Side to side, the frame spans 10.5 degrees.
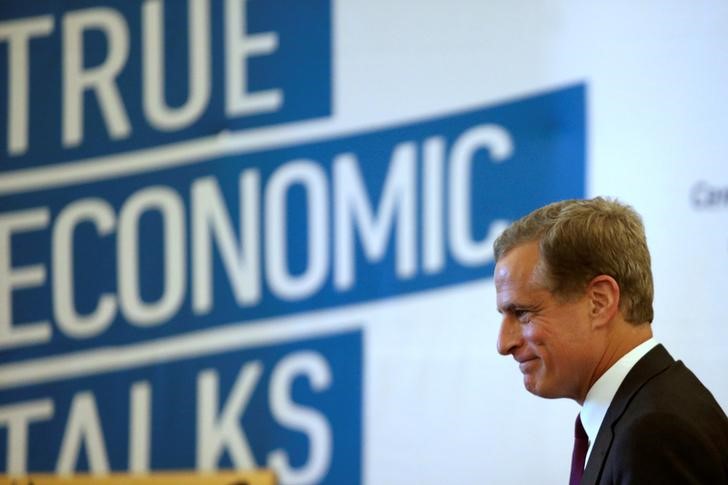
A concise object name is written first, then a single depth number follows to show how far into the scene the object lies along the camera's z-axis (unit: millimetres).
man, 4822
